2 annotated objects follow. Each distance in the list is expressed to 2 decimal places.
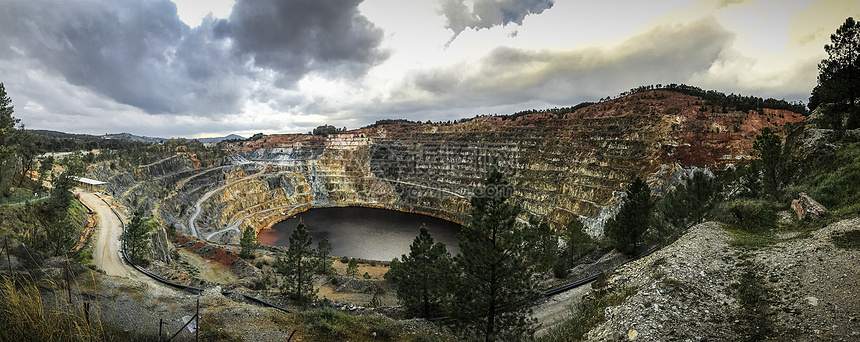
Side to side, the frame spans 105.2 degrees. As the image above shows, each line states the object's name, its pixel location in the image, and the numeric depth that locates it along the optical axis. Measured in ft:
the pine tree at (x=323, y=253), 135.44
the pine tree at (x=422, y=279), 73.15
